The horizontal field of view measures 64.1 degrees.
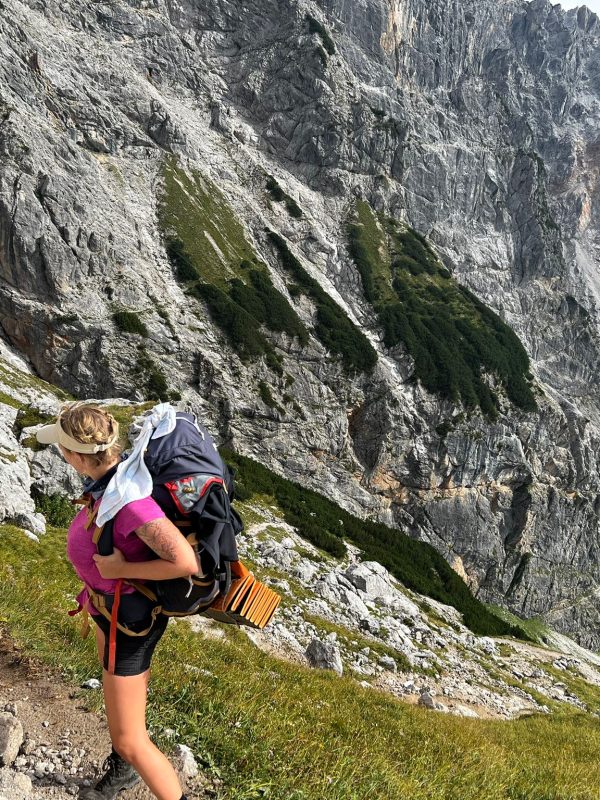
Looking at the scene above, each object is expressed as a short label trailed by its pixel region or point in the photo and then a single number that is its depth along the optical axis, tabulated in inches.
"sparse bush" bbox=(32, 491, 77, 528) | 533.3
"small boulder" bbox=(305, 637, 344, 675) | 474.6
